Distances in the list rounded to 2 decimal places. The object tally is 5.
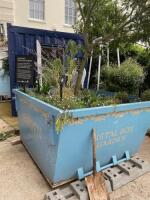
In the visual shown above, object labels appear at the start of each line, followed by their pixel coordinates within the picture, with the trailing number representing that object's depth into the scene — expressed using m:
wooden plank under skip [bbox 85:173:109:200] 1.88
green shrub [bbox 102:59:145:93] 4.72
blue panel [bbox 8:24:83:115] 4.16
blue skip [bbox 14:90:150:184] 1.87
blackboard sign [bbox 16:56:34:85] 4.19
